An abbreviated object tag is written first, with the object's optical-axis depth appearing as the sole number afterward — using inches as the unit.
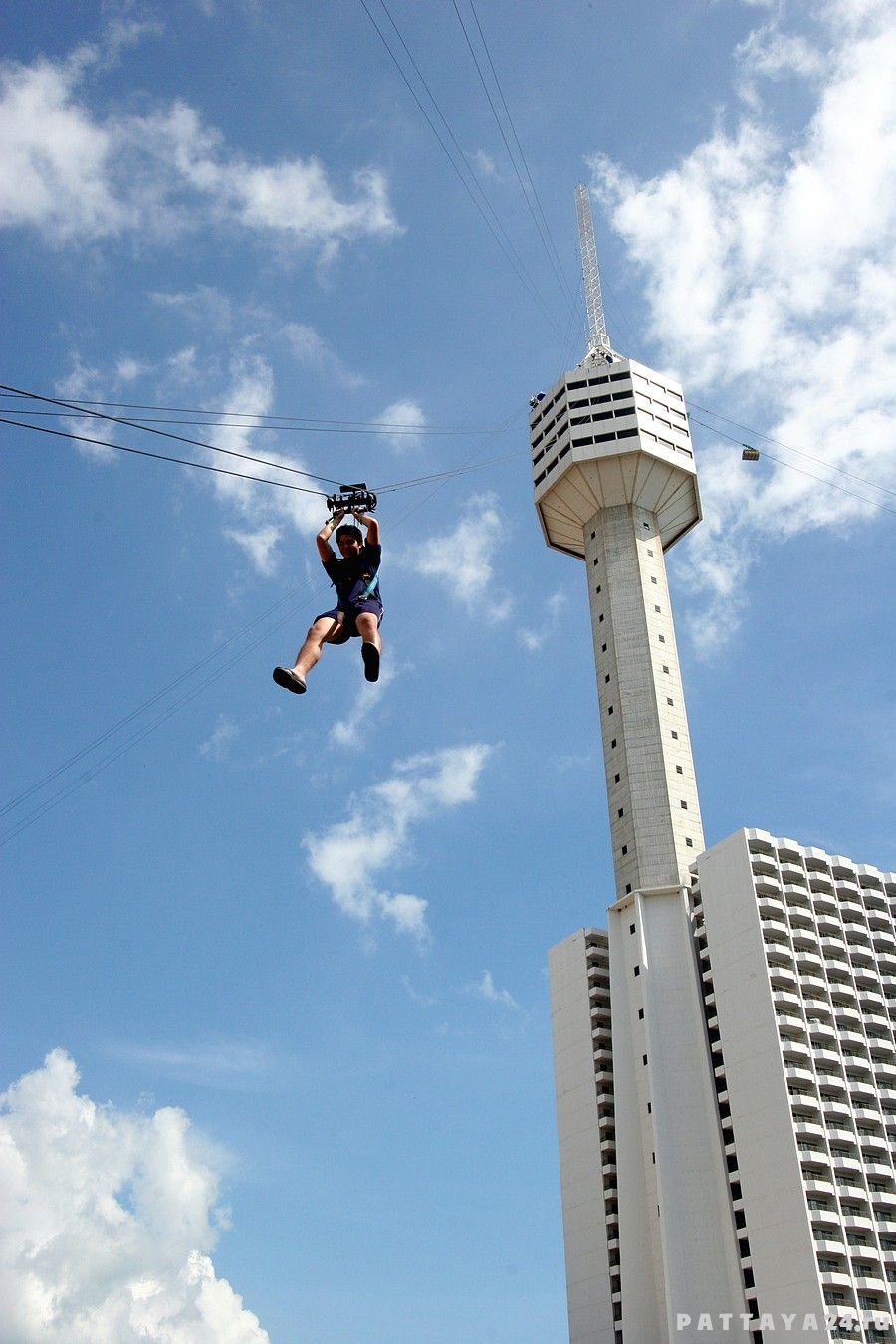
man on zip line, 672.4
